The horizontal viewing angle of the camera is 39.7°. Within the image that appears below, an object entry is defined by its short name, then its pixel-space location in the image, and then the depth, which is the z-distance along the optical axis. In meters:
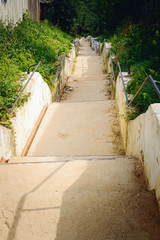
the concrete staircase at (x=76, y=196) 2.09
